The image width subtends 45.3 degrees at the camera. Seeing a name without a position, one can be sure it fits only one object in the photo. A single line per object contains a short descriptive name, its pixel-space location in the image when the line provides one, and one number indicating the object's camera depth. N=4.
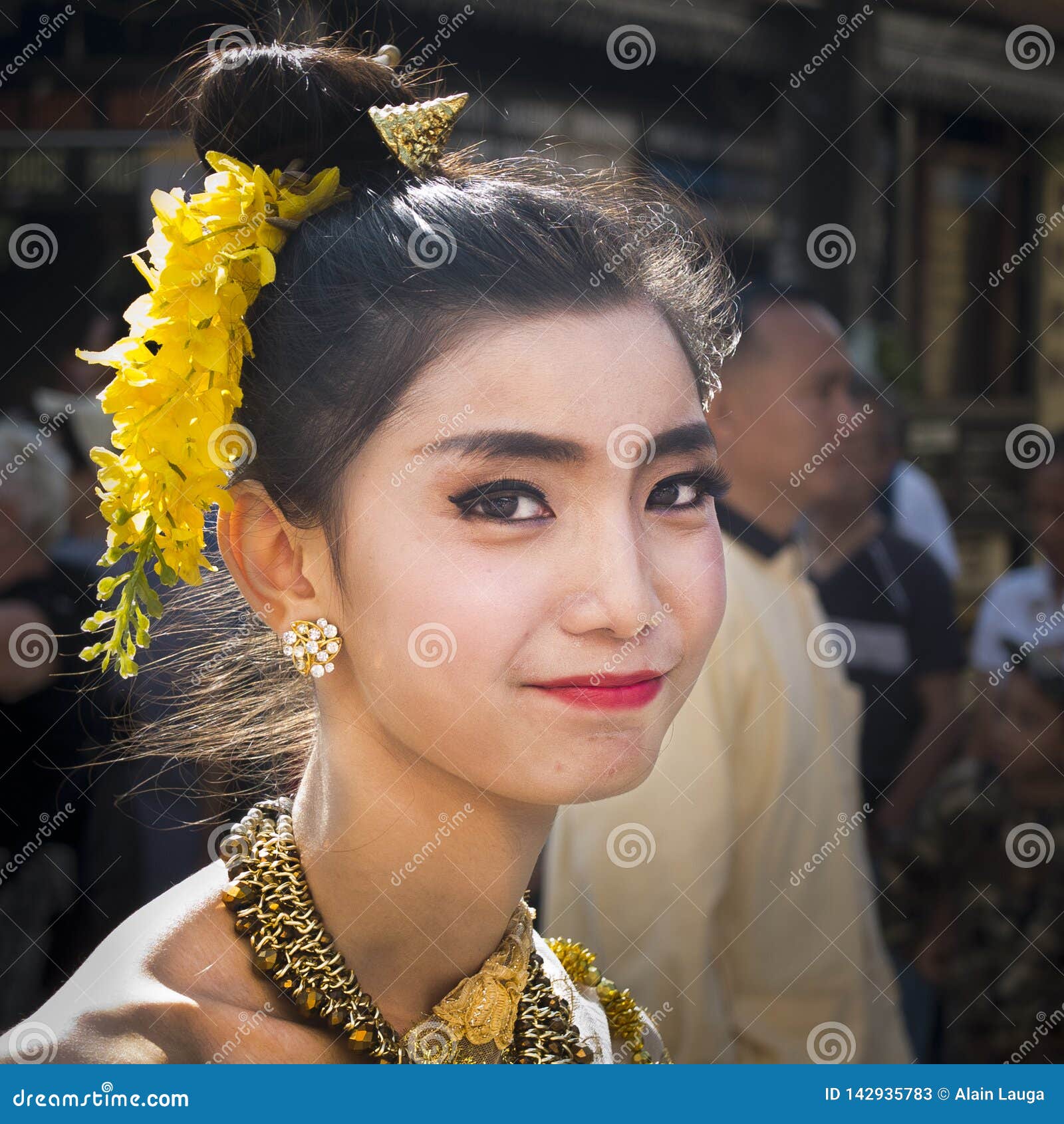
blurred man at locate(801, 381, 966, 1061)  3.35
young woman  1.20
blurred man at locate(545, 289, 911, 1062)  2.14
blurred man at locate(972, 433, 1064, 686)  3.57
